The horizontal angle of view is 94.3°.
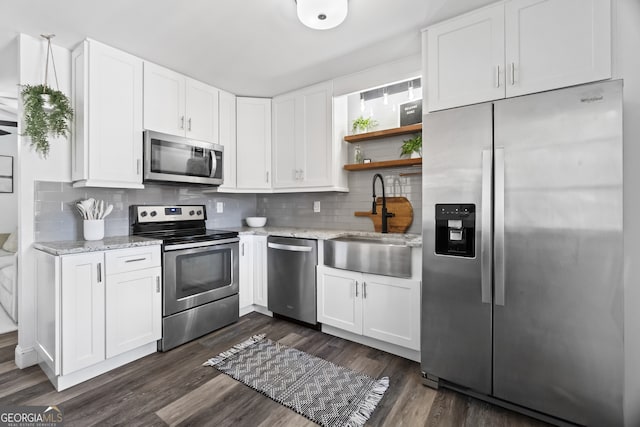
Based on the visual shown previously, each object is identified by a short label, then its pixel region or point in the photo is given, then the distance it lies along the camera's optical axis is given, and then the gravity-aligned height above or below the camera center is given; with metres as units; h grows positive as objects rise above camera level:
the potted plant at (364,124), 3.11 +0.93
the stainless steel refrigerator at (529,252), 1.45 -0.22
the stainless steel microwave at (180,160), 2.58 +0.51
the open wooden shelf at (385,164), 2.73 +0.47
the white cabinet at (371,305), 2.23 -0.76
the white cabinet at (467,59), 1.78 +0.97
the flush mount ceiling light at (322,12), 1.69 +1.18
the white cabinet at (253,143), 3.42 +0.82
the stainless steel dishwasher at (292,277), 2.79 -0.63
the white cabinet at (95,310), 1.91 -0.68
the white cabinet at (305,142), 3.05 +0.77
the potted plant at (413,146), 2.70 +0.61
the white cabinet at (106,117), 2.25 +0.77
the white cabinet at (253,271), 3.14 -0.63
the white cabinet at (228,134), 3.26 +0.88
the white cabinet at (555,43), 1.50 +0.91
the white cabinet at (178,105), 2.61 +1.04
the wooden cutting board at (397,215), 2.87 -0.02
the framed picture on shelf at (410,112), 2.80 +0.97
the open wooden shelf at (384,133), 2.69 +0.77
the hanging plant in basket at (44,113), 2.09 +0.72
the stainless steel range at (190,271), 2.46 -0.52
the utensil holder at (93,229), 2.33 -0.12
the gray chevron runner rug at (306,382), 1.70 -1.13
